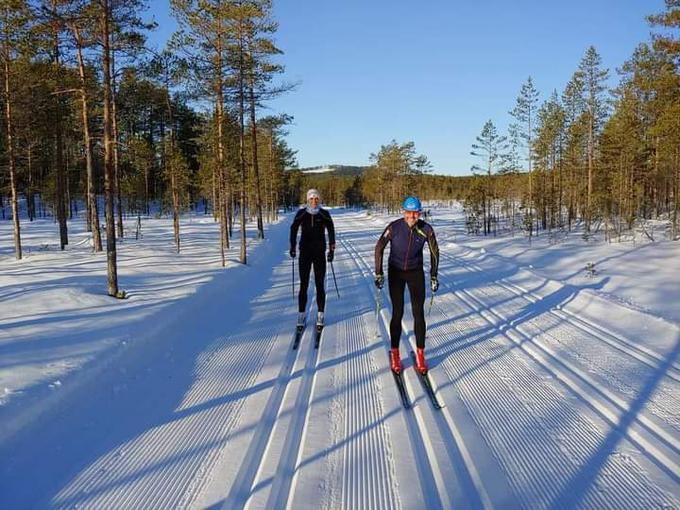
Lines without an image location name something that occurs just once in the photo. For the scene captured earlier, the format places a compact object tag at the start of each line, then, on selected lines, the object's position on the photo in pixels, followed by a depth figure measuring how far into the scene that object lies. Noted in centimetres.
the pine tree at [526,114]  3856
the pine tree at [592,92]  3466
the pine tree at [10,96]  1720
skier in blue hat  555
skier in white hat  762
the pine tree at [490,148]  3788
